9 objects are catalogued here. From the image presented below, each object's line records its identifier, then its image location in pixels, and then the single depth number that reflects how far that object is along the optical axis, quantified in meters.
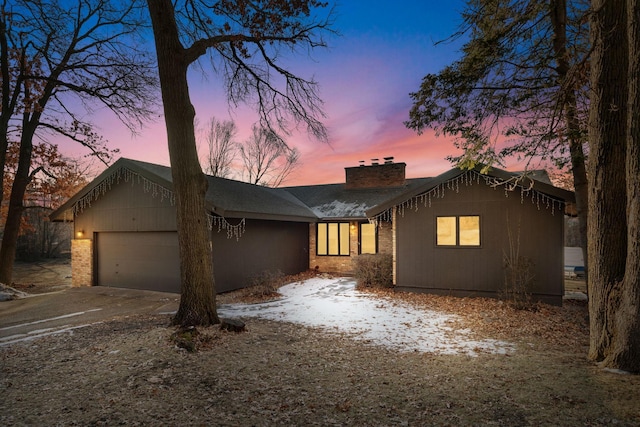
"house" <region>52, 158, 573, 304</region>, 9.73
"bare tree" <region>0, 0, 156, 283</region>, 12.70
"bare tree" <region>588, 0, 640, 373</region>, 4.41
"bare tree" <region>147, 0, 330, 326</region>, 6.42
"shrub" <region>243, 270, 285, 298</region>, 10.50
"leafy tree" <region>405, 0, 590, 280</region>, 7.42
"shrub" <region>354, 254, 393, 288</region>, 11.94
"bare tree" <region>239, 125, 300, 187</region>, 30.14
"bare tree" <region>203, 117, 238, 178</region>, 29.70
